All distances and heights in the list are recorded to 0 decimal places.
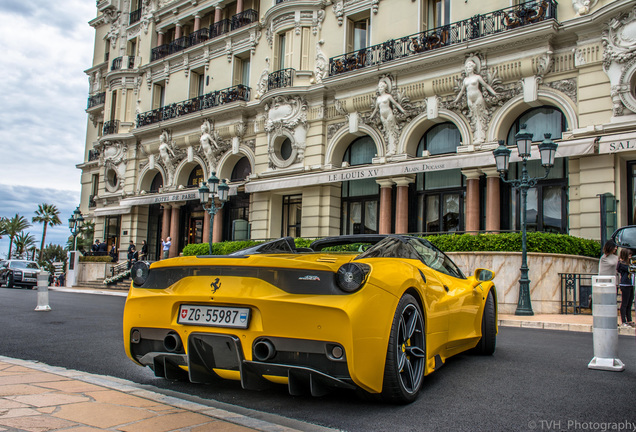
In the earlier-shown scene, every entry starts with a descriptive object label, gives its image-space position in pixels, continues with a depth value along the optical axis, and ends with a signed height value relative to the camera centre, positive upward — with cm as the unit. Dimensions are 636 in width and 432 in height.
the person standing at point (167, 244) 2828 +107
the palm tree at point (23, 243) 7822 +229
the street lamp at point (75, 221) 3044 +227
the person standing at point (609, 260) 1055 +41
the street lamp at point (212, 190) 1928 +281
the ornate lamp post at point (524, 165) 1280 +287
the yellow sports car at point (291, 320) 317 -34
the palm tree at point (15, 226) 7769 +484
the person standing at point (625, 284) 1030 -5
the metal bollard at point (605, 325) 528 -45
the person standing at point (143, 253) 2916 +56
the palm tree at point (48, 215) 6831 +589
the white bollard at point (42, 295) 1145 -77
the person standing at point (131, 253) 2858 +53
